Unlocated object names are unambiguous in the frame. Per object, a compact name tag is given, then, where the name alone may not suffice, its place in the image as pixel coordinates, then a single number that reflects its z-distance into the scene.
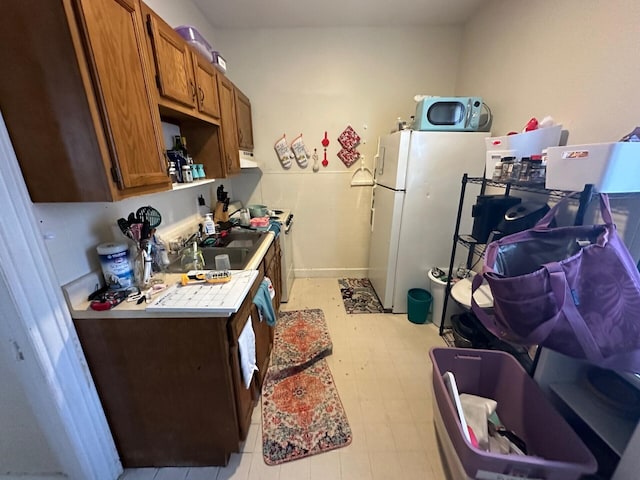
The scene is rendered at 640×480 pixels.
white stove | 2.56
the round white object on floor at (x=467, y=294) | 1.63
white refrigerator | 2.08
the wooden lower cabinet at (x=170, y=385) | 1.07
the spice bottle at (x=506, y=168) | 1.47
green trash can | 2.36
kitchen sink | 1.58
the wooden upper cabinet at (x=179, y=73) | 1.18
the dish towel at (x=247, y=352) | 1.21
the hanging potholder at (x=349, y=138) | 2.81
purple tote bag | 0.87
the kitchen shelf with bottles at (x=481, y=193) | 1.05
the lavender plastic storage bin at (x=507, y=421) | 0.92
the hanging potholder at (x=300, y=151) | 2.82
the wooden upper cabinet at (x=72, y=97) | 0.78
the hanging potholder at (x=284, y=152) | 2.82
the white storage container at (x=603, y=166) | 0.94
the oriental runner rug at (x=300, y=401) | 1.40
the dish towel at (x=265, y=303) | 1.50
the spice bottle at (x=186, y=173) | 1.61
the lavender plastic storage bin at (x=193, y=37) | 1.52
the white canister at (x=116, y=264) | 1.12
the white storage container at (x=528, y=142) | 1.41
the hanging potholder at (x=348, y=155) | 2.87
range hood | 2.33
